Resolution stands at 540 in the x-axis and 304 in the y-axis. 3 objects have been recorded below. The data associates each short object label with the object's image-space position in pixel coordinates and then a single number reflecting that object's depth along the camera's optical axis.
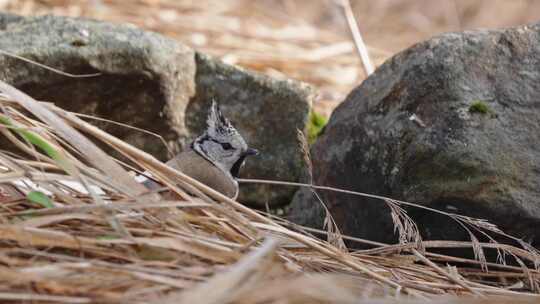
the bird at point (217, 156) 7.00
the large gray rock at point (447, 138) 5.73
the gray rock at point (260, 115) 8.08
